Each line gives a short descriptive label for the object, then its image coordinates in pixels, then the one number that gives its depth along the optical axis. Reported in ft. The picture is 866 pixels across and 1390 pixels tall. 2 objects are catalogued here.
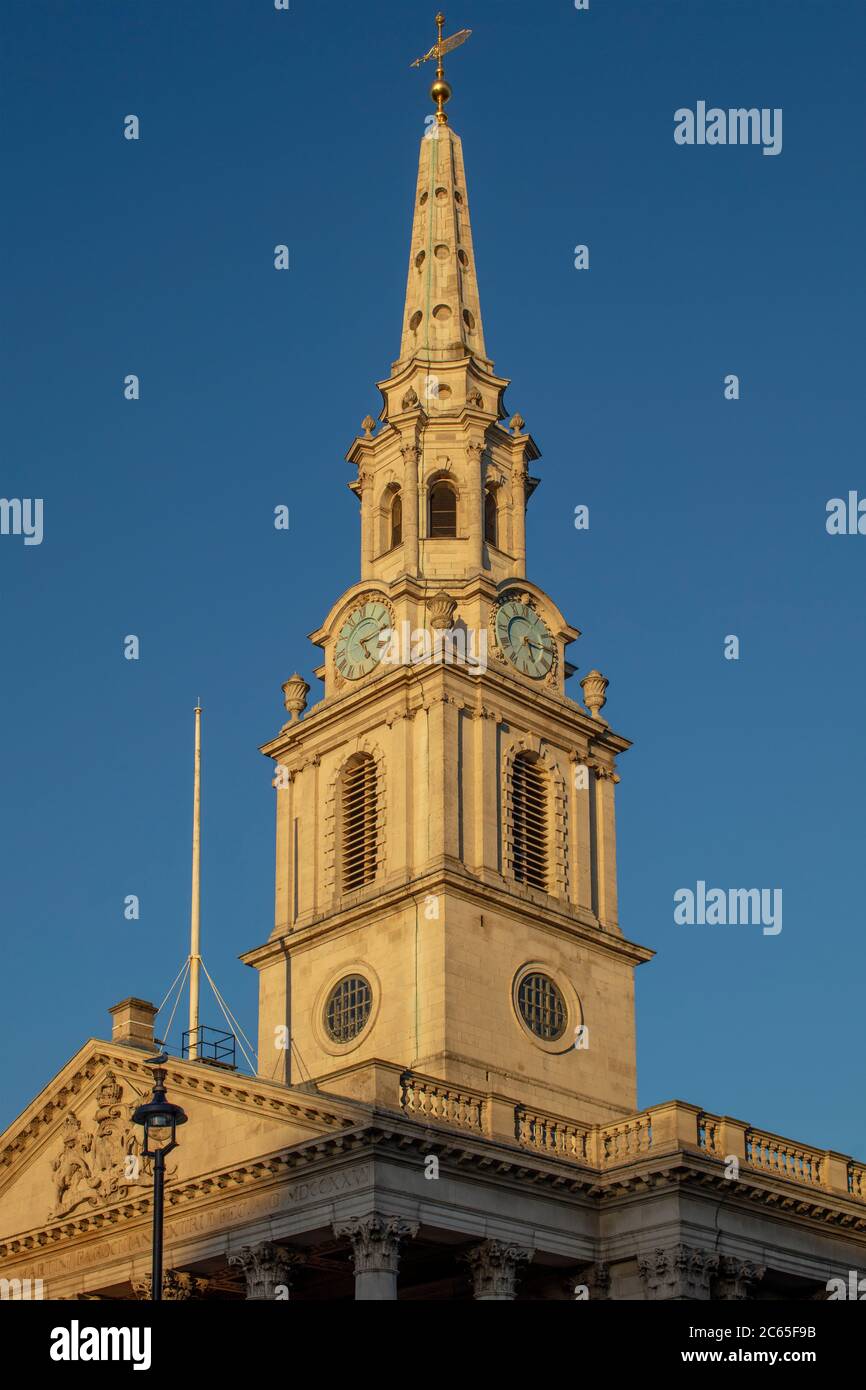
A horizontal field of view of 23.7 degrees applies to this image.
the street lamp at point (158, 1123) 104.88
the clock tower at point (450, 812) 173.47
